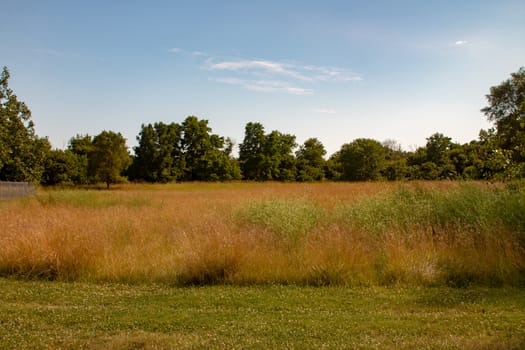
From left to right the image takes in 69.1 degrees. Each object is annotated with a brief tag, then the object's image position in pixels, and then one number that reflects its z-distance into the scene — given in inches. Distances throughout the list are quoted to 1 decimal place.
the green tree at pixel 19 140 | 1007.0
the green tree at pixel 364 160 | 2059.5
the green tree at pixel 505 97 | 1363.2
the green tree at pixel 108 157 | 1657.2
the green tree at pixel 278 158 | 2097.7
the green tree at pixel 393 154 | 2006.5
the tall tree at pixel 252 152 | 2118.6
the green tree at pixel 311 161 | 2216.4
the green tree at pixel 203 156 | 2007.9
